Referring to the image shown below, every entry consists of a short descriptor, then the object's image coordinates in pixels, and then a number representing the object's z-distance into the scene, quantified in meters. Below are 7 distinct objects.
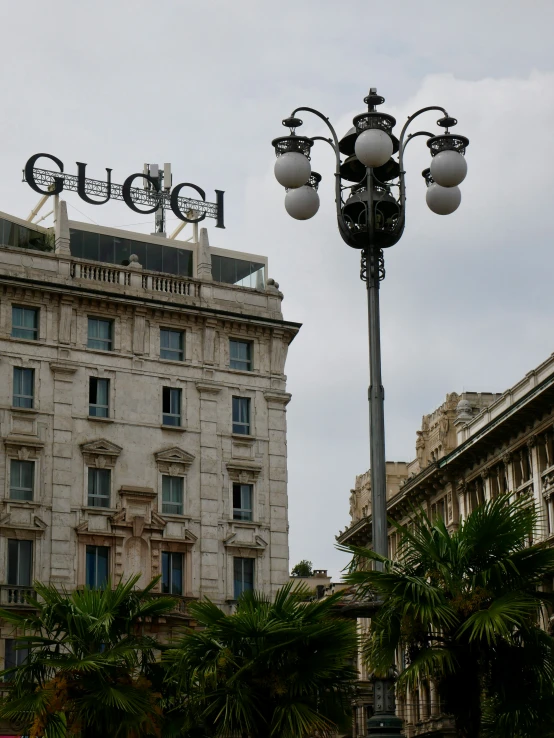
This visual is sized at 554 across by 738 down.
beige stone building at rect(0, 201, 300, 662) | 56.75
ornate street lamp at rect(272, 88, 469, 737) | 20.97
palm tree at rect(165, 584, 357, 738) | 24.84
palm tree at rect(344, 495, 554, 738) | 21.88
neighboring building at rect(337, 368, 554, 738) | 66.88
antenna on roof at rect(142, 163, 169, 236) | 67.50
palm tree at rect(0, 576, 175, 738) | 27.27
